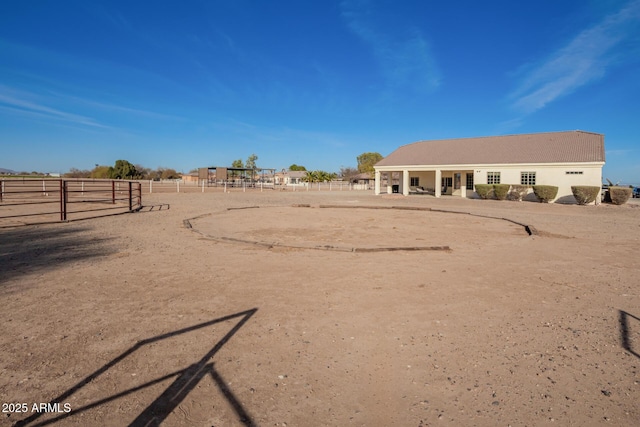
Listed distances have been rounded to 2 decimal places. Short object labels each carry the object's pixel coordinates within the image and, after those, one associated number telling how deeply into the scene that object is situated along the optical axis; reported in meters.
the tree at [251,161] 106.48
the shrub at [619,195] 24.64
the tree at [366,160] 111.22
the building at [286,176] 99.85
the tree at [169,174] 106.45
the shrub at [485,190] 29.11
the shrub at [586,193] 24.64
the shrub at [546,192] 26.17
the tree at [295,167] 141.65
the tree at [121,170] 82.06
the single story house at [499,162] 26.86
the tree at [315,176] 70.19
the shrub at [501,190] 28.19
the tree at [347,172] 126.50
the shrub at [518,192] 28.22
